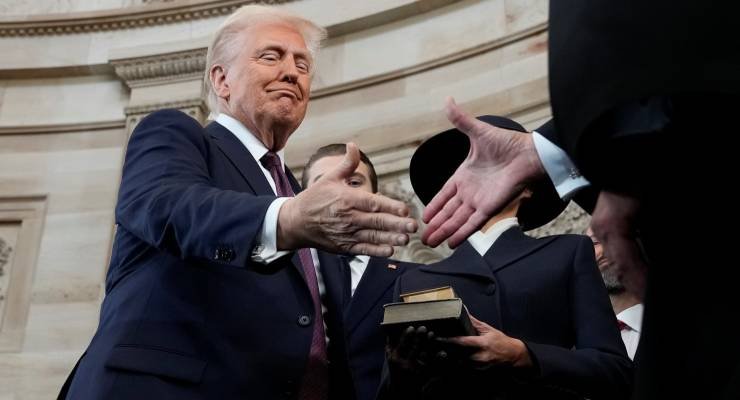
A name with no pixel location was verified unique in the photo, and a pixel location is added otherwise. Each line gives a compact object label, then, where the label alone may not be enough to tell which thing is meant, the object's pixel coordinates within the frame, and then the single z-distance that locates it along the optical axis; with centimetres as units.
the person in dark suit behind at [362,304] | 217
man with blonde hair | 150
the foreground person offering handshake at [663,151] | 84
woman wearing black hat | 180
